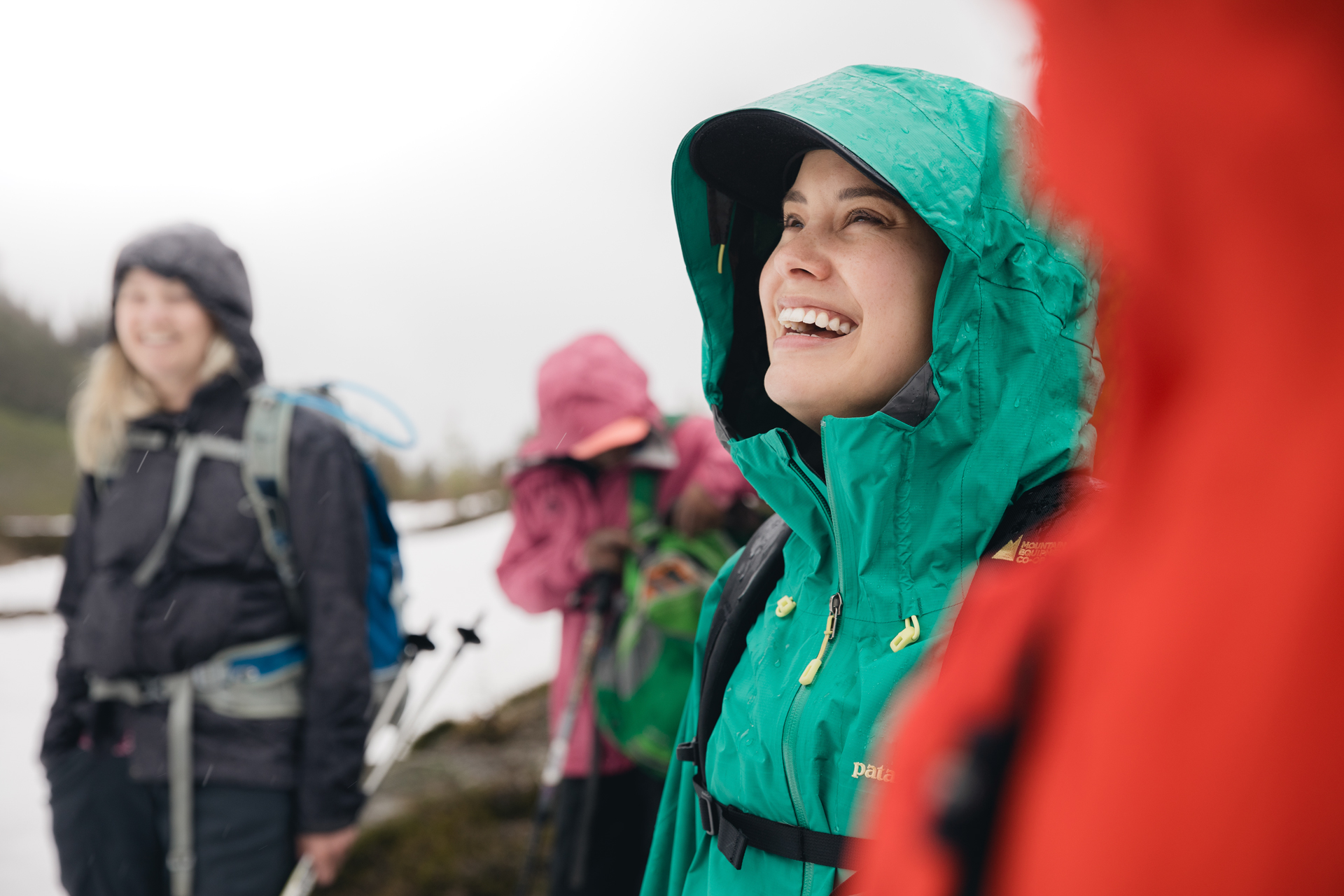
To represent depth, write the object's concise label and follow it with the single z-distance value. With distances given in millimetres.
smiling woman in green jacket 1145
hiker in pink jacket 3293
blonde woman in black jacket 2518
